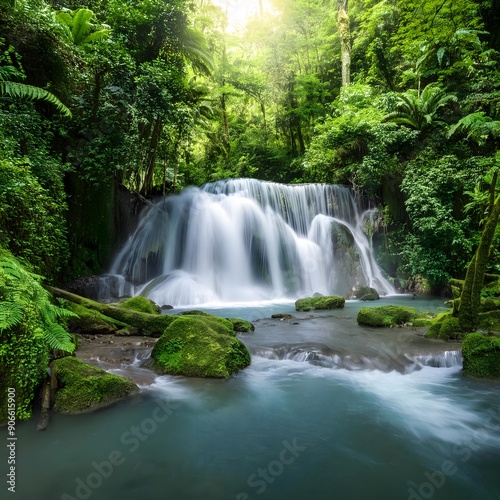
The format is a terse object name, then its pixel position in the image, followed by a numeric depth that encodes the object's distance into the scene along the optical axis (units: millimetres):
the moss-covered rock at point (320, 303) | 10711
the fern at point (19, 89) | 5801
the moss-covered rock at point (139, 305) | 7551
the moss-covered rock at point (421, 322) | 7383
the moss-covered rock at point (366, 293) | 12703
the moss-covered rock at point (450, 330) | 6191
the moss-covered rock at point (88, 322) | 6267
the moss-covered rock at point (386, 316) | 7715
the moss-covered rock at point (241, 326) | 7442
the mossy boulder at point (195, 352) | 4770
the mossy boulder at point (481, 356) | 4812
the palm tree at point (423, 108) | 14375
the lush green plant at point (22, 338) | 3168
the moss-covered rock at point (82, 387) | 3584
